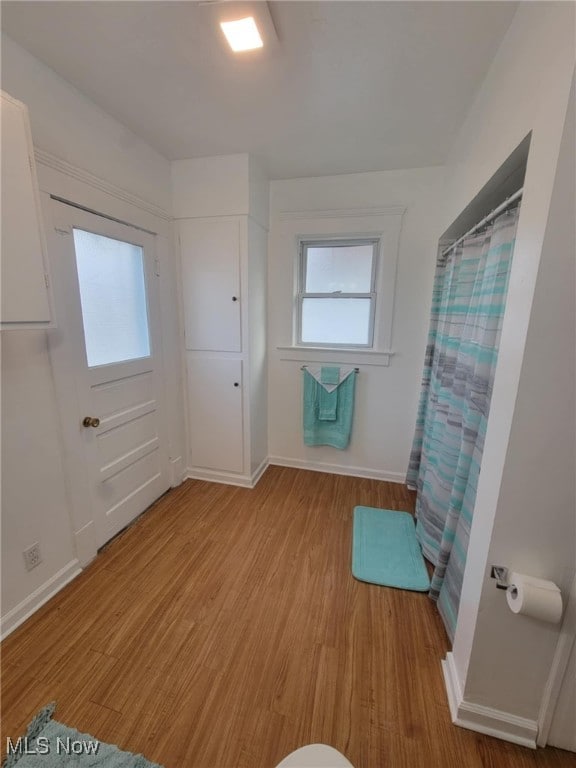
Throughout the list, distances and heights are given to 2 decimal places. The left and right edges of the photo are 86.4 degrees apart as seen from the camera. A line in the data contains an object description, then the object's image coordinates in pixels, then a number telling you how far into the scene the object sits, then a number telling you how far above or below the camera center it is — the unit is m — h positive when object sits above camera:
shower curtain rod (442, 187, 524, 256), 1.10 +0.43
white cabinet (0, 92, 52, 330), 1.12 +0.29
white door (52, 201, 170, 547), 1.63 -0.28
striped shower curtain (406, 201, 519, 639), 1.25 -0.38
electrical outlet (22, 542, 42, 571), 1.47 -1.19
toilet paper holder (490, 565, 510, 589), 1.02 -0.84
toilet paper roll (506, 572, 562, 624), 0.94 -0.85
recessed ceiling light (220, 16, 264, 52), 1.15 +1.06
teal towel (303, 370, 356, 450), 2.70 -0.87
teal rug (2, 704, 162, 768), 1.01 -1.46
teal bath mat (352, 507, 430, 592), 1.74 -1.46
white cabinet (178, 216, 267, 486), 2.31 -0.24
